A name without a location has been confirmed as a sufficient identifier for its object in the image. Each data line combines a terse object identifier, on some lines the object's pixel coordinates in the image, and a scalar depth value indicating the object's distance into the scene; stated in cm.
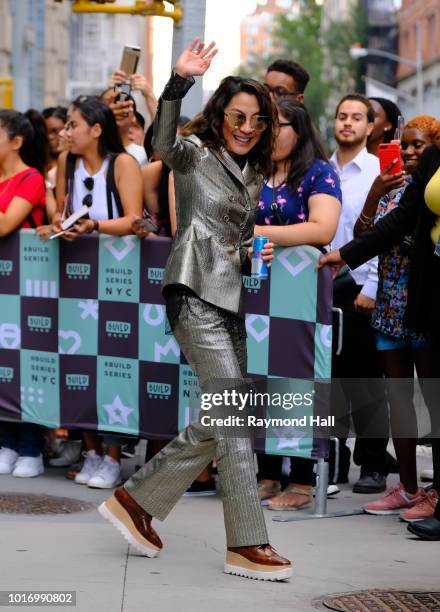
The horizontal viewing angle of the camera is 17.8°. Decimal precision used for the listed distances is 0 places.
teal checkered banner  721
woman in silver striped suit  578
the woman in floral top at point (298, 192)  730
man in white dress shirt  803
